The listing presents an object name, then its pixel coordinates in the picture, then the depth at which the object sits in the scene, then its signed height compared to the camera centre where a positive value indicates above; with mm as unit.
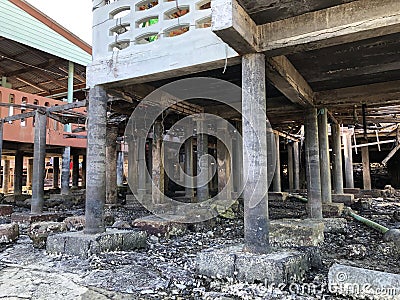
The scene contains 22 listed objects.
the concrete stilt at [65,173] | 12814 +89
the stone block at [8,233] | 5562 -1004
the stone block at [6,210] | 8523 -917
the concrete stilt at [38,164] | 7668 +278
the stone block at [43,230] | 5234 -975
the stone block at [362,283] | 2869 -1048
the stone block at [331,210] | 7379 -894
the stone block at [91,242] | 4500 -993
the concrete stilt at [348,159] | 12875 +485
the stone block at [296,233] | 5113 -1002
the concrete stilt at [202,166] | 8570 +193
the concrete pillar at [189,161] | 12423 +496
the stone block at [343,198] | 9688 -816
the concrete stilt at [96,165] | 4922 +146
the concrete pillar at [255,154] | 3678 +216
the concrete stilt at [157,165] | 8852 +252
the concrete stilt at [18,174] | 14344 +83
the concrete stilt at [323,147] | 7285 +565
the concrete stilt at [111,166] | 10383 +280
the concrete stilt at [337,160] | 9906 +353
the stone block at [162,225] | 6062 -996
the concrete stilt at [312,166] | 6340 +116
